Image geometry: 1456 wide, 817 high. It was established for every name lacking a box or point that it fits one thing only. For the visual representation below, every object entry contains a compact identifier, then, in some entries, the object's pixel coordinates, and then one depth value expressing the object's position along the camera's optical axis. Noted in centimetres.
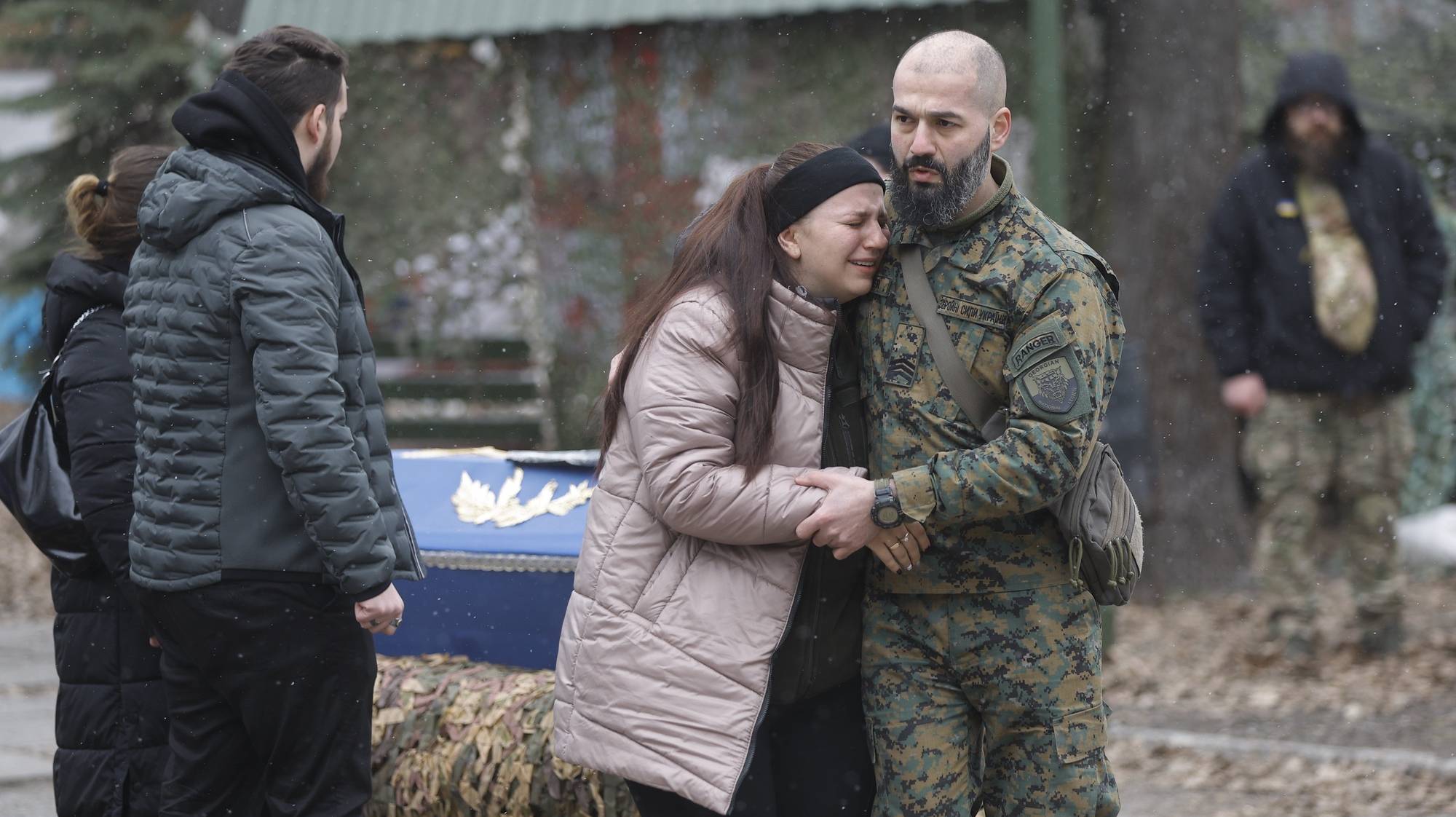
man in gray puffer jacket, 705
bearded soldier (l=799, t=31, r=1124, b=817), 674
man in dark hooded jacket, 1450
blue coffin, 961
